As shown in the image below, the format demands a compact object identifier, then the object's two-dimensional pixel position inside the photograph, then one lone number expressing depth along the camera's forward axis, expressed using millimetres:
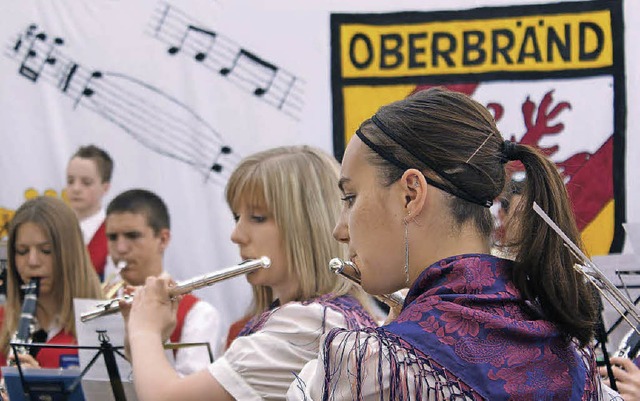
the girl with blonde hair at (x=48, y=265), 3896
